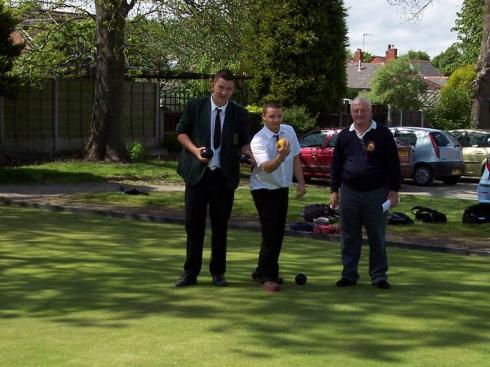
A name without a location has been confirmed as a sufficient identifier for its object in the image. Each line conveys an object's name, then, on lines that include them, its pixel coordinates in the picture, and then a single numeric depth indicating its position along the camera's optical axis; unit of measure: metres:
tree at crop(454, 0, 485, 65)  61.55
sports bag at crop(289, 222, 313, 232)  13.77
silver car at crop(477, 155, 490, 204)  15.21
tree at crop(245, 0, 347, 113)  31.86
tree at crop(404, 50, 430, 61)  146.20
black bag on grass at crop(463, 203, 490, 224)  14.73
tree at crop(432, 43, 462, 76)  138.50
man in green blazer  8.34
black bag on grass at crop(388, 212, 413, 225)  14.63
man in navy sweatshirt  8.59
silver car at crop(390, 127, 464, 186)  26.09
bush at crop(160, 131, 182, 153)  30.36
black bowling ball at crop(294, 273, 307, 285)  8.86
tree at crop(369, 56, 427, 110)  67.44
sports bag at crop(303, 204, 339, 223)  14.67
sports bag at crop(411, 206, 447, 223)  14.96
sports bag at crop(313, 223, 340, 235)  13.45
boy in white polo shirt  8.38
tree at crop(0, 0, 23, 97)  24.12
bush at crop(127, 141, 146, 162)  26.38
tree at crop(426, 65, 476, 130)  41.97
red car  24.84
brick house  98.25
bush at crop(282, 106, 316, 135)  30.64
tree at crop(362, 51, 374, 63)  142.27
